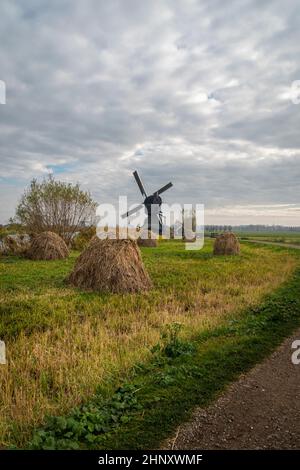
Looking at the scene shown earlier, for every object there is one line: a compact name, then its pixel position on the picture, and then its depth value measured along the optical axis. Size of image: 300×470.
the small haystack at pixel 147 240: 40.06
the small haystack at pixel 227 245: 29.59
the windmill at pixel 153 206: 54.41
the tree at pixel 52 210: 31.27
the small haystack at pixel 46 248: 22.58
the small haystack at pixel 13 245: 24.33
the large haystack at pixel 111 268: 12.65
